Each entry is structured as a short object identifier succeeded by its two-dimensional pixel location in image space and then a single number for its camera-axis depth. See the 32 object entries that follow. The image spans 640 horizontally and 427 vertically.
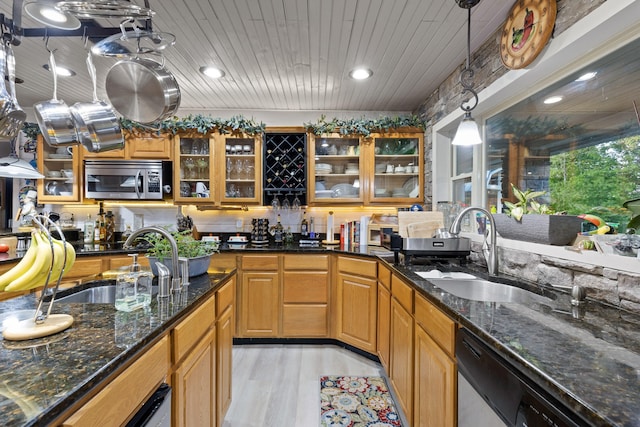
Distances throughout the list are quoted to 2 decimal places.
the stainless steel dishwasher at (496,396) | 0.68
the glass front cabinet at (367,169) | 3.27
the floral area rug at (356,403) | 1.90
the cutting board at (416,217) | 2.45
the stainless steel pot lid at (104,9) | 1.20
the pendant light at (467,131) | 1.69
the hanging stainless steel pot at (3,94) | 1.24
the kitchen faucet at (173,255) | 1.31
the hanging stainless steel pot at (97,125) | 1.57
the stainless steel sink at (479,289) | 1.60
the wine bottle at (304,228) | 3.49
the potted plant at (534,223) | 1.47
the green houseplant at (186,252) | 1.54
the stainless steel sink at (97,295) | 1.43
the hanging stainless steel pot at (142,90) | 1.54
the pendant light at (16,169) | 2.40
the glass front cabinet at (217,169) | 3.28
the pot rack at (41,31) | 1.28
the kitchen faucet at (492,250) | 1.71
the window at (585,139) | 1.26
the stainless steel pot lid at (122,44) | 1.38
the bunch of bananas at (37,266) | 0.92
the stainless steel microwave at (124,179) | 3.21
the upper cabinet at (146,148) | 3.24
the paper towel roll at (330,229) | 3.40
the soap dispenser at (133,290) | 1.10
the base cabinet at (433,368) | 1.20
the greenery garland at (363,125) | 3.17
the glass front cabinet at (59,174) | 3.27
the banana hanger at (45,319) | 0.85
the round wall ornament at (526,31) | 1.46
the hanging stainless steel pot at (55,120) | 1.52
